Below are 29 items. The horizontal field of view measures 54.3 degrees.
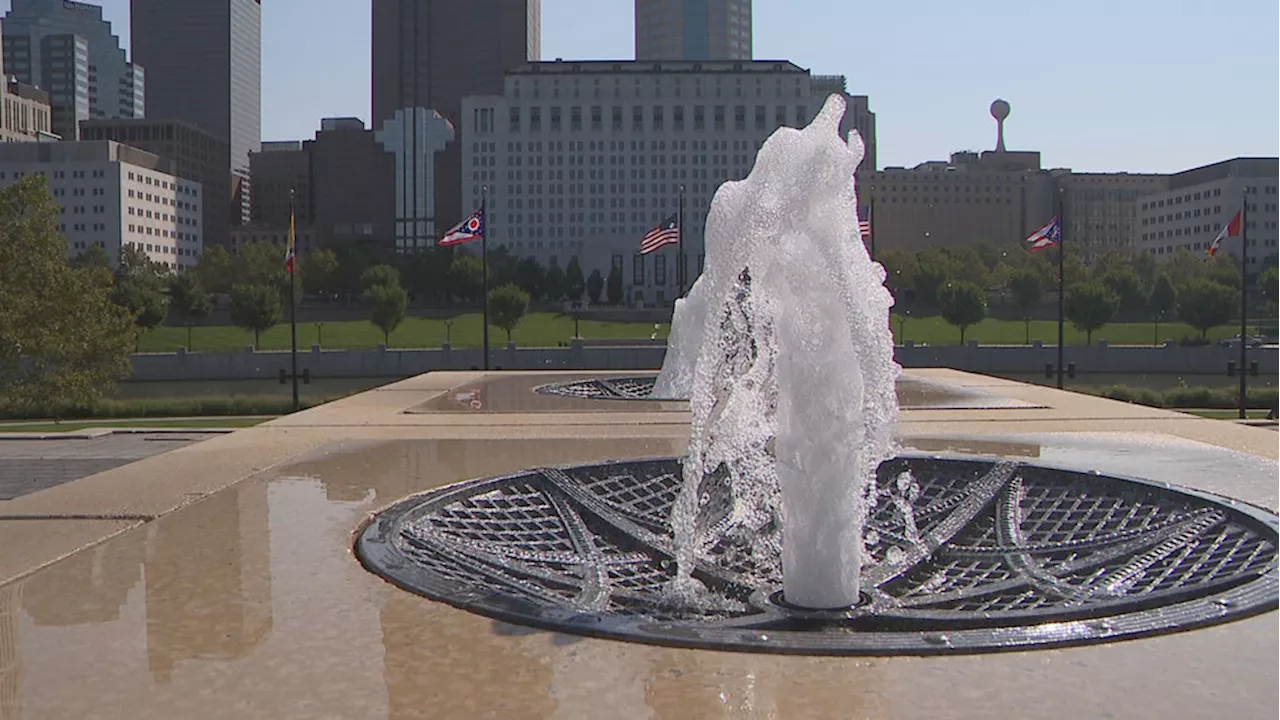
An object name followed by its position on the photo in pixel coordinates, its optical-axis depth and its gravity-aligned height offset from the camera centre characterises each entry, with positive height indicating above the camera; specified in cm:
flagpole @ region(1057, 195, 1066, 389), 3359 +96
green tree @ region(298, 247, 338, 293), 9619 +350
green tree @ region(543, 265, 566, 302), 10494 +275
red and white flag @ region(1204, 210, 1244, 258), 3453 +254
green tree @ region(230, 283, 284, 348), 6069 +48
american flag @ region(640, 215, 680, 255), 3653 +235
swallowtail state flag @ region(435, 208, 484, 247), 3538 +246
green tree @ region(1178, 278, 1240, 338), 6109 +75
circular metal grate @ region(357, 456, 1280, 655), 631 -158
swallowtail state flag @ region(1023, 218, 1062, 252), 3425 +233
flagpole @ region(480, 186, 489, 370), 3606 +245
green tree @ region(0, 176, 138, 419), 2122 -7
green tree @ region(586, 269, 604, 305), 11519 +287
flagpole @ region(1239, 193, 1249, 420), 2816 +49
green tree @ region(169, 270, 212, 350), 7169 +112
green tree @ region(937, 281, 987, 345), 6425 +74
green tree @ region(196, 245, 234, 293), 9062 +321
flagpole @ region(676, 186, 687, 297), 3783 +184
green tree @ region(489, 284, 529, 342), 6138 +58
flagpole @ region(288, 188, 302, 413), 3244 +149
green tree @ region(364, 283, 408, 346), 6184 +51
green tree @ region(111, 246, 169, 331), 5925 +102
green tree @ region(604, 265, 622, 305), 10762 +261
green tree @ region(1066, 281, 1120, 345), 5828 +64
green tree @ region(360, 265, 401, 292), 8238 +274
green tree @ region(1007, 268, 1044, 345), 7700 +195
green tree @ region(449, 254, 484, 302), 9281 +305
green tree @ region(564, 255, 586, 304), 10888 +309
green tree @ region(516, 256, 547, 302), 10219 +332
